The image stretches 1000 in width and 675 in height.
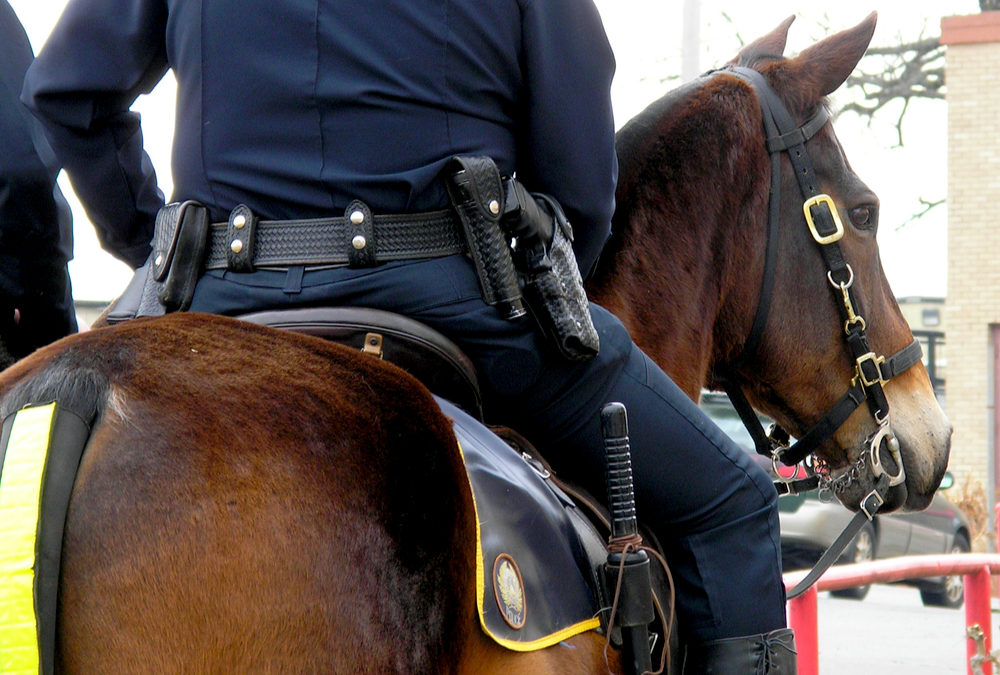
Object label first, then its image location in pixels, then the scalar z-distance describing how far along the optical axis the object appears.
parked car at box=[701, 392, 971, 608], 23.36
